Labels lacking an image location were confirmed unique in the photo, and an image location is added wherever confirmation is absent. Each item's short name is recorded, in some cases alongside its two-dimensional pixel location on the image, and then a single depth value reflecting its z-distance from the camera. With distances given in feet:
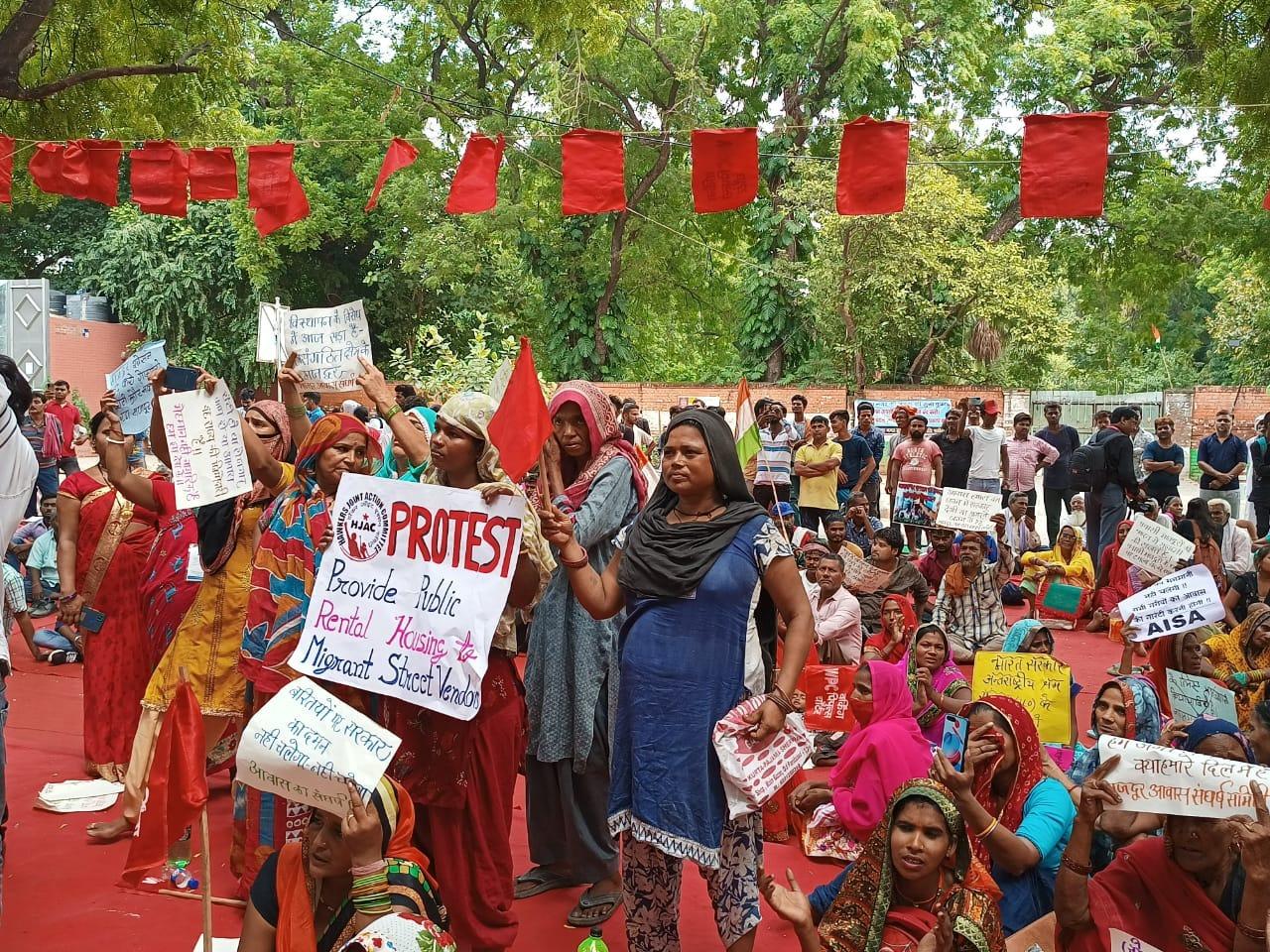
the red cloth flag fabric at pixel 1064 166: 25.04
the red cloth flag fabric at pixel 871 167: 26.76
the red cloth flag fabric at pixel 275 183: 32.19
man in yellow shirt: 40.37
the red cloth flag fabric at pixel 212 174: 31.86
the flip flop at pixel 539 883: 14.38
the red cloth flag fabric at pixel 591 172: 29.25
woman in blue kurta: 10.61
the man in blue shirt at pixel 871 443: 45.27
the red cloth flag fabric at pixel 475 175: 30.71
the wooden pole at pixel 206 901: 9.52
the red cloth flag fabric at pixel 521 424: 11.46
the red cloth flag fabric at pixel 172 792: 10.32
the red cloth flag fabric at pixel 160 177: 32.01
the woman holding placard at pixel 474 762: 11.66
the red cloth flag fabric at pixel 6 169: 31.35
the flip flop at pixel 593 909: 13.61
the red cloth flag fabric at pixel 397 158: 30.45
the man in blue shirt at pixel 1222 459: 40.55
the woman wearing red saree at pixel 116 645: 18.65
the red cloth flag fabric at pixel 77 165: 32.04
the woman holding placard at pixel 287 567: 12.94
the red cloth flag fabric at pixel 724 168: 28.78
